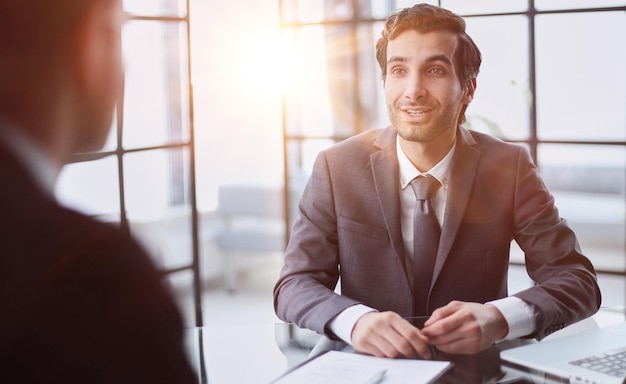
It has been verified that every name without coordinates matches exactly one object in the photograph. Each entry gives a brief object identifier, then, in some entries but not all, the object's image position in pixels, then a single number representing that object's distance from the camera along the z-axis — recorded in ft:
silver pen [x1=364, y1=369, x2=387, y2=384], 3.93
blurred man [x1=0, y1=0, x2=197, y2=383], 2.15
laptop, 4.21
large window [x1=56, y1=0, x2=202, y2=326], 10.12
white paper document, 4.01
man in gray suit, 5.94
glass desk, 4.32
